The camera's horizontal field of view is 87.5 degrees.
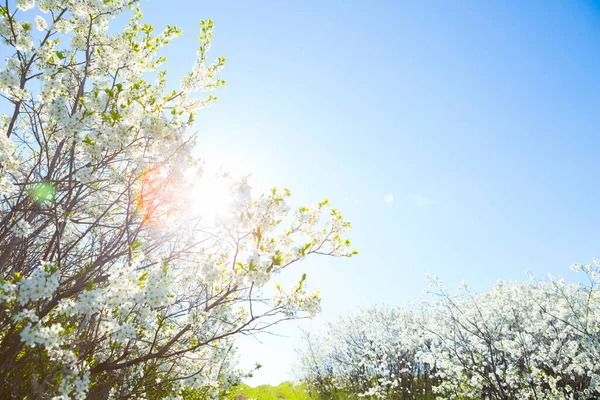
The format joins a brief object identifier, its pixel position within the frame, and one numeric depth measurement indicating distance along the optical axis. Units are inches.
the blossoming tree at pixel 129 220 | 118.0
